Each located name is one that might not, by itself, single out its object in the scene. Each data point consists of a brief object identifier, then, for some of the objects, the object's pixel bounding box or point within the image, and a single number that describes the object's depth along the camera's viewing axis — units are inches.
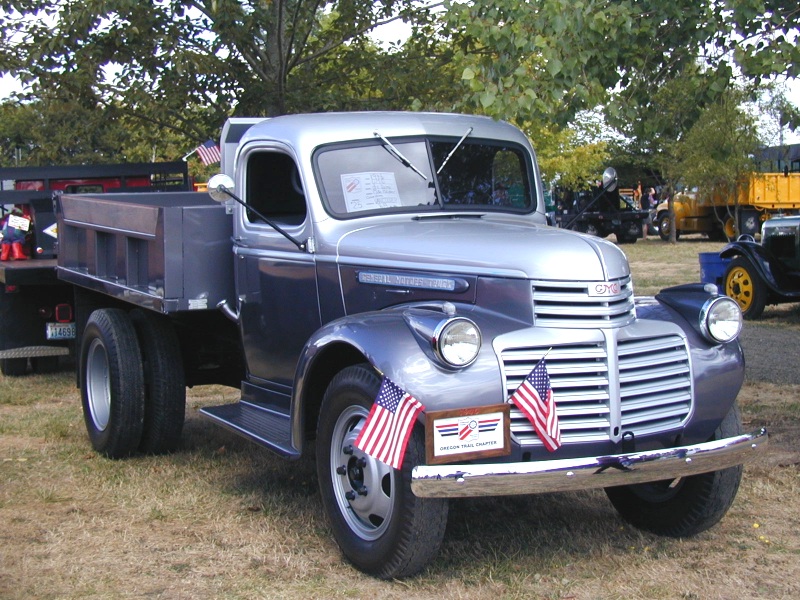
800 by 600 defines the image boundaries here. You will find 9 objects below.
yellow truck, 1096.2
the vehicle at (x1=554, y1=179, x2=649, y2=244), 1205.1
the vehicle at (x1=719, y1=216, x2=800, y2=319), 499.8
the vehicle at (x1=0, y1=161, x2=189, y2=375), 357.7
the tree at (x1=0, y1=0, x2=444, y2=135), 391.5
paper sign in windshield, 208.4
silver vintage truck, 160.1
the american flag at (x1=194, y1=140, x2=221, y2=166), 422.6
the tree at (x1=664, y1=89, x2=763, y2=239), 1009.5
